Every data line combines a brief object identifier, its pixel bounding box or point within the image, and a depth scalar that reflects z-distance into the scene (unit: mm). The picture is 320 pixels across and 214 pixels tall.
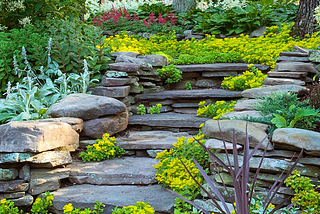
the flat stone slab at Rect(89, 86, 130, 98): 5156
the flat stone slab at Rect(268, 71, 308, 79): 5124
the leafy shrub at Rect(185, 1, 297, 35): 8453
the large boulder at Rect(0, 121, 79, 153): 3305
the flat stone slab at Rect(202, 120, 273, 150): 2930
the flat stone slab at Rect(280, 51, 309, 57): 5665
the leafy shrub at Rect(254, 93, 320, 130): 3172
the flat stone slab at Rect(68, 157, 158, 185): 3664
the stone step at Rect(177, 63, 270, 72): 6310
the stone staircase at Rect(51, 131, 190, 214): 3248
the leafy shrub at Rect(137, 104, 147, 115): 5531
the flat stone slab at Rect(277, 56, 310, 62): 5598
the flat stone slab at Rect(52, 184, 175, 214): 3164
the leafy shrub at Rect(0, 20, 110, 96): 5316
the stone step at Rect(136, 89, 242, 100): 5504
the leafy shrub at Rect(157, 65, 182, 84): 6182
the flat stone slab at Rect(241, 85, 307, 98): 4344
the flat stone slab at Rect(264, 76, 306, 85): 4863
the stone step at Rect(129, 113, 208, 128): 4926
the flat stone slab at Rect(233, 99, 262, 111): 4026
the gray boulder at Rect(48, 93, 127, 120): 4219
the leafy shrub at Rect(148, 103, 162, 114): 5570
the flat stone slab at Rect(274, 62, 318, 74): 5196
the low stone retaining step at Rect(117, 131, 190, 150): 4281
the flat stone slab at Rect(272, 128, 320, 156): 2652
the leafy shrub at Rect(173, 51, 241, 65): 6855
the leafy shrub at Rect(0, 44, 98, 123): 4377
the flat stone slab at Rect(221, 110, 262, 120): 3575
